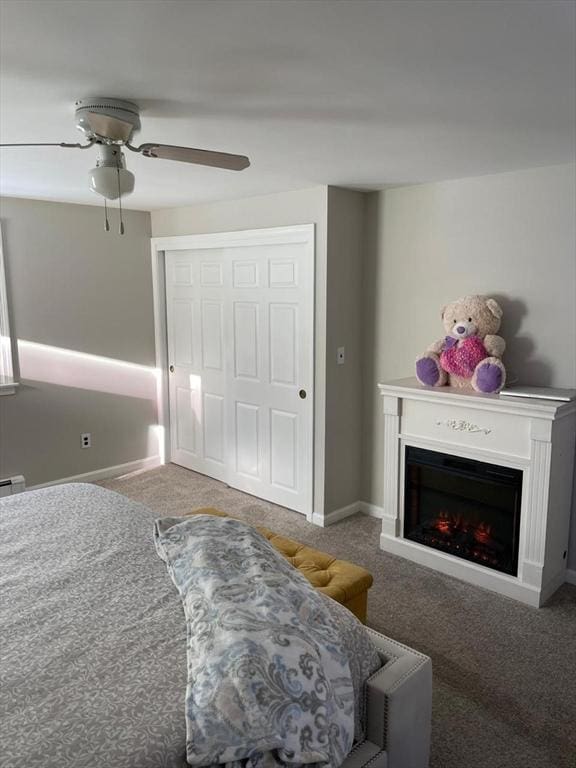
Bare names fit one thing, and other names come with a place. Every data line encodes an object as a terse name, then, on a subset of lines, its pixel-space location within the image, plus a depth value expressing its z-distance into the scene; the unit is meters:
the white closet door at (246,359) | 3.94
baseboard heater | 3.98
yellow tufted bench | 2.21
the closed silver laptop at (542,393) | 2.83
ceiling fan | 1.88
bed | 1.19
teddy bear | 3.09
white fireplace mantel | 2.82
